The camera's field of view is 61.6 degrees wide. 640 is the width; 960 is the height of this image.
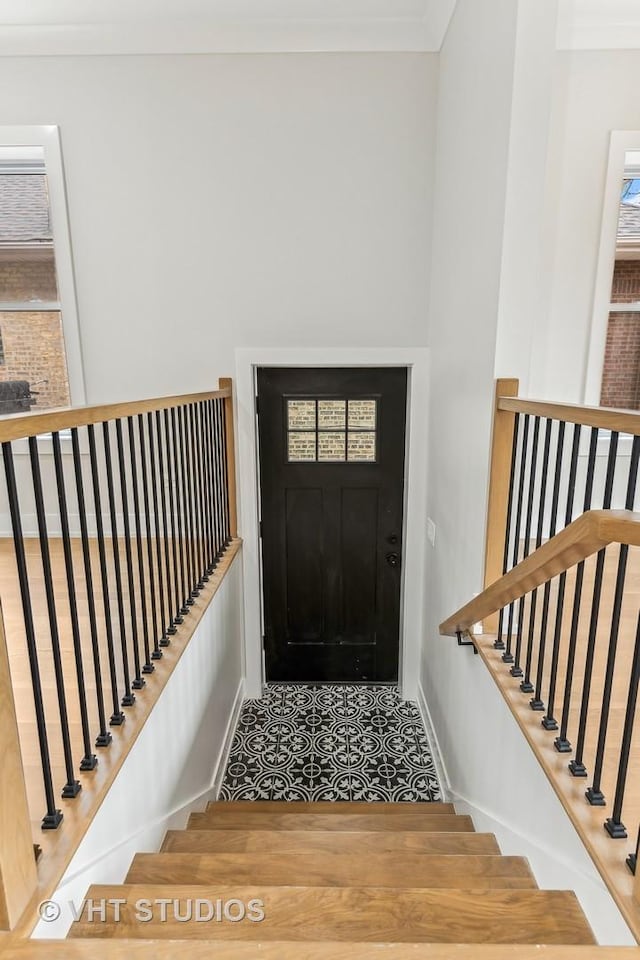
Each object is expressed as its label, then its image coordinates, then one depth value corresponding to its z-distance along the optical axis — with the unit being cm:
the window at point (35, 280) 314
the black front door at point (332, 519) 347
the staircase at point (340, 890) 121
